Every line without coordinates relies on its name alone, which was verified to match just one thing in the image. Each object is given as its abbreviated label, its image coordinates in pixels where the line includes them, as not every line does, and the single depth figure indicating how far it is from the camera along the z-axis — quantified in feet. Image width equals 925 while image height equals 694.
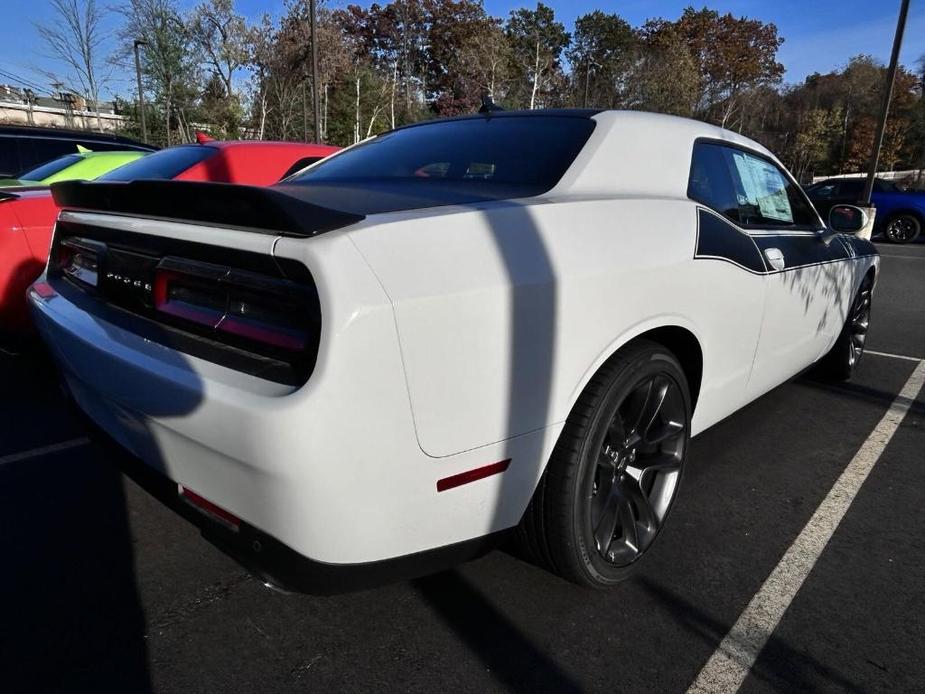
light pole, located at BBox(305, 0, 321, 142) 46.91
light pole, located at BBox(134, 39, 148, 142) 64.16
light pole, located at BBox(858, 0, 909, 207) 43.39
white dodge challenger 4.36
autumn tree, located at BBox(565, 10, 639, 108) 138.41
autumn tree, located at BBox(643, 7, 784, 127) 177.27
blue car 48.11
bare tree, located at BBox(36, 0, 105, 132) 77.23
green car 18.01
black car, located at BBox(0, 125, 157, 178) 24.48
